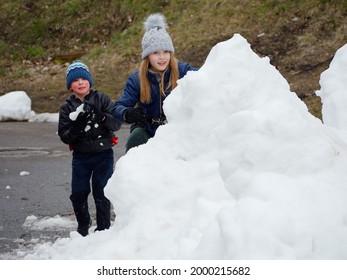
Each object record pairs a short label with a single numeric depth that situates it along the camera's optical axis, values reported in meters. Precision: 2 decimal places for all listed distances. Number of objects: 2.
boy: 9.30
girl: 9.10
